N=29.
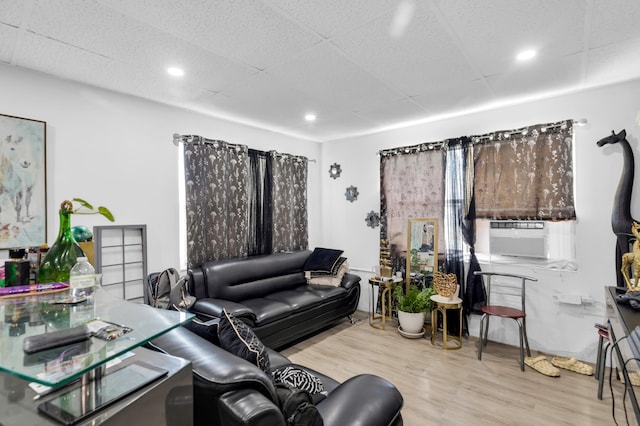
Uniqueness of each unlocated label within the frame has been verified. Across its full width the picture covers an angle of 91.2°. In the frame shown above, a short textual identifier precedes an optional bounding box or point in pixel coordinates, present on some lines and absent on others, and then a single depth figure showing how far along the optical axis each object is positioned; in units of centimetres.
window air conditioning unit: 334
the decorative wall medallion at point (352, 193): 482
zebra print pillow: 164
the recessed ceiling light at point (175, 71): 253
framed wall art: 239
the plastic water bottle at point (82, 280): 125
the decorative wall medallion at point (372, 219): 457
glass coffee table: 67
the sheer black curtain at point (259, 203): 413
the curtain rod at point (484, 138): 312
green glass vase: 140
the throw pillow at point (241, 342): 139
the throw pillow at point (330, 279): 421
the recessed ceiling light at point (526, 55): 229
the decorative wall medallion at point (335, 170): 504
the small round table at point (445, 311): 341
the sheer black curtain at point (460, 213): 366
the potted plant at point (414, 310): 367
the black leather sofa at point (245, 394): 107
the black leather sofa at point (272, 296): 310
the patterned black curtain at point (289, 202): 445
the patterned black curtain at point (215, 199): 348
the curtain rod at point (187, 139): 342
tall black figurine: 276
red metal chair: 307
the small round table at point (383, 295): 403
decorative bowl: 348
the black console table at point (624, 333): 131
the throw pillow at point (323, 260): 427
